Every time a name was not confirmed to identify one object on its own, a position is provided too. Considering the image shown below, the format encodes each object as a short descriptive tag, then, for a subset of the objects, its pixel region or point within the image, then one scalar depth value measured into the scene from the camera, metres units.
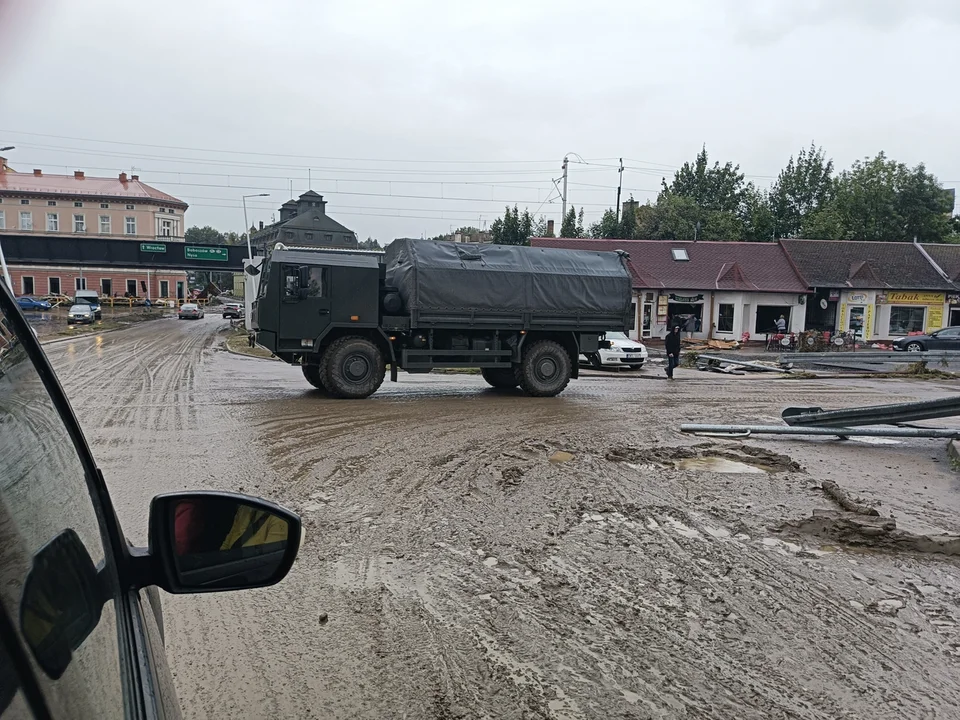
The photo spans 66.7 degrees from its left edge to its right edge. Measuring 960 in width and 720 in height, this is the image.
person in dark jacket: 20.92
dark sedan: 32.25
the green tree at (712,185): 67.06
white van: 42.98
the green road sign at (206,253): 42.59
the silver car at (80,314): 38.81
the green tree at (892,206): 51.06
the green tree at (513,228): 54.31
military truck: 14.05
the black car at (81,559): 1.10
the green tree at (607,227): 58.06
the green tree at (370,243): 141.25
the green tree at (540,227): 73.62
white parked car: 23.20
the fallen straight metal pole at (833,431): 10.07
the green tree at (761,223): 56.75
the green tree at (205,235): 129.75
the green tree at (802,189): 60.44
